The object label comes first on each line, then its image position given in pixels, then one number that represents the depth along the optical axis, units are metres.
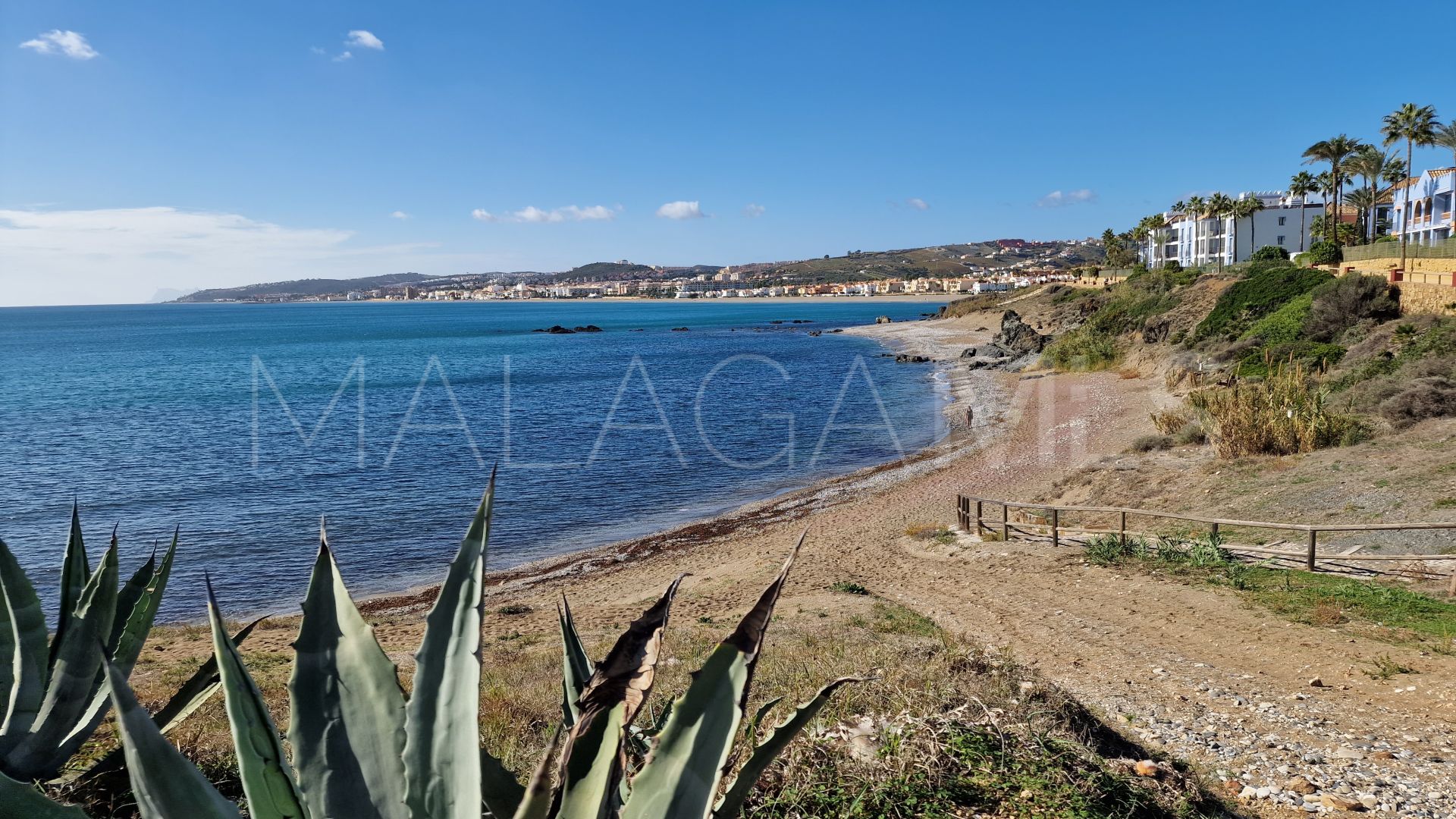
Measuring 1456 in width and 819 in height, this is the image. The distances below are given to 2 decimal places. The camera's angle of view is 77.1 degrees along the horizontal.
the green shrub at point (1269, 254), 55.43
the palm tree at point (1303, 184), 62.81
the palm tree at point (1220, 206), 74.44
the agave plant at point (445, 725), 1.76
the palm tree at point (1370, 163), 51.75
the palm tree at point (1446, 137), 46.75
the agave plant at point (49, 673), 2.83
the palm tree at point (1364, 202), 57.94
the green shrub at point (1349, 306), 28.94
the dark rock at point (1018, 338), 56.20
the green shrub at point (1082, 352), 45.62
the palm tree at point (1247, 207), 72.19
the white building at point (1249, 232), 75.94
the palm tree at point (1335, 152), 52.56
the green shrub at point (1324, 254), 43.12
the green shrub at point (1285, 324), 31.33
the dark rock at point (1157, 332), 44.47
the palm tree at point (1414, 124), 46.16
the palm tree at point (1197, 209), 80.50
